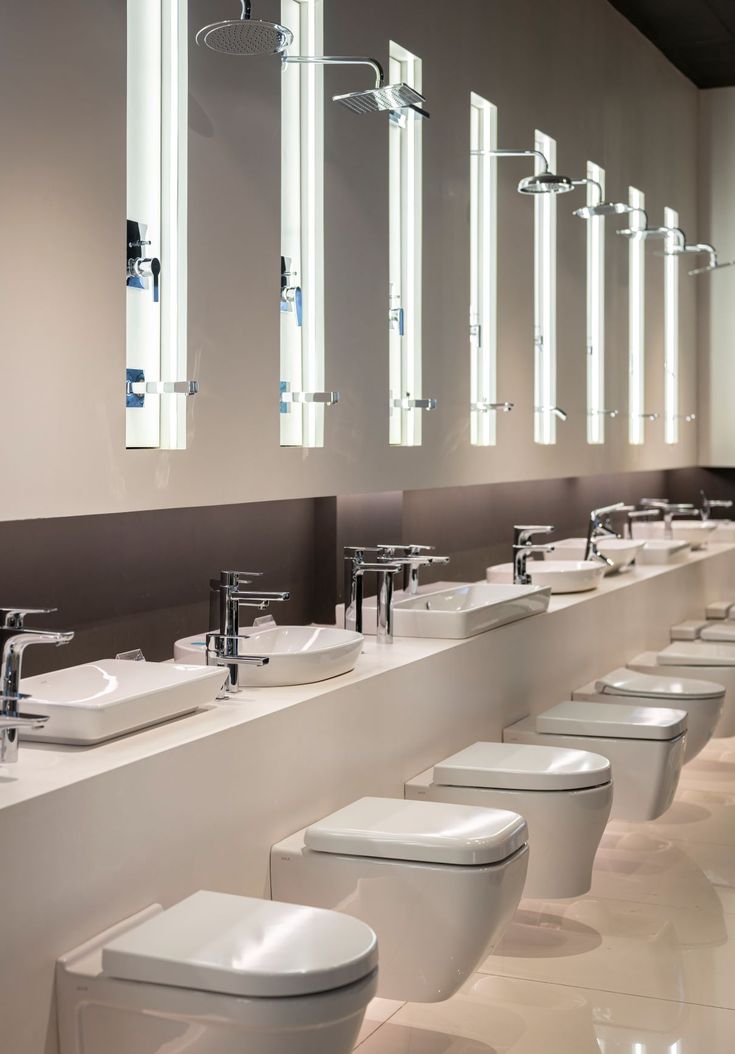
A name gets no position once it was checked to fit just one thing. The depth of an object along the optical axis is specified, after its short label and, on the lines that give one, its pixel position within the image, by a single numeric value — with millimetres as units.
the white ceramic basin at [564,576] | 4148
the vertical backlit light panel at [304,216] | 3082
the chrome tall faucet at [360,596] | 3148
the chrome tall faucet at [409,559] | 3273
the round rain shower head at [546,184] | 3742
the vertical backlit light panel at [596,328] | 5277
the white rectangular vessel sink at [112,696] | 2051
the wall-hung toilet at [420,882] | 2232
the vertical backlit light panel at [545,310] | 4723
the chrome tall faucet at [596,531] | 4518
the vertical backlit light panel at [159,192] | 2551
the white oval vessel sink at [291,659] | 2547
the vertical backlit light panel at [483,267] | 4164
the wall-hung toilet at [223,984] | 1738
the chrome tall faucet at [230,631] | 2533
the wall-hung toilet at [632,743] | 3277
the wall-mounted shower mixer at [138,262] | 2547
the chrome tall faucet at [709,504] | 6225
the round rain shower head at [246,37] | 2283
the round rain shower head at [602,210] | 4180
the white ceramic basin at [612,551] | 4777
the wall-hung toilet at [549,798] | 2771
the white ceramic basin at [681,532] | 5902
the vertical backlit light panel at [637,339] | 5789
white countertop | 1892
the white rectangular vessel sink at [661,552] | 5160
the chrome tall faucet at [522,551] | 3971
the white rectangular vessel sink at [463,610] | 3203
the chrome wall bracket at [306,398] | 3107
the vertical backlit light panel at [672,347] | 6332
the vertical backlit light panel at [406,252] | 3609
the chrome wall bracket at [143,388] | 2570
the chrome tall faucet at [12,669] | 1976
